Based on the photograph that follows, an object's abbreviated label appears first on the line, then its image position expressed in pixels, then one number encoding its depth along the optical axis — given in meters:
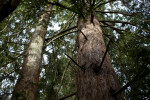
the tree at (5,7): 1.12
